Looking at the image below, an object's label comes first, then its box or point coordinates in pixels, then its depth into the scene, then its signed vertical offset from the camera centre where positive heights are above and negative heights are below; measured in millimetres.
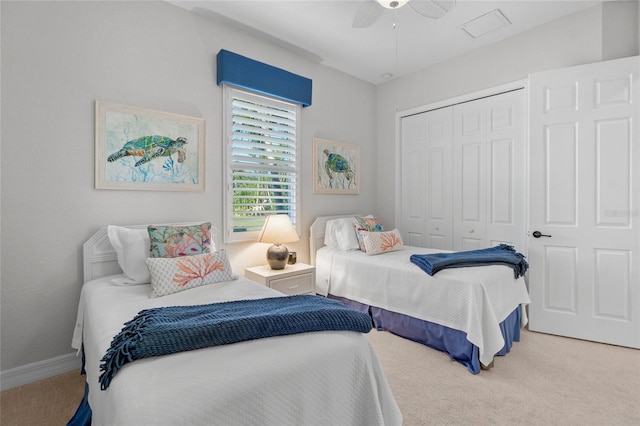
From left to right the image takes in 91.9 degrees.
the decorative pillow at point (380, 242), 3113 -302
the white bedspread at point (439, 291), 2150 -643
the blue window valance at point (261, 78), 2783 +1311
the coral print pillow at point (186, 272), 1870 -383
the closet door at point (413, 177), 3977 +461
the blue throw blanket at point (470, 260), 2434 -385
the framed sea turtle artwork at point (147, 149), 2289 +503
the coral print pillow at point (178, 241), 2107 -201
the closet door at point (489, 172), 3172 +442
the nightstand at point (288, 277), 2731 -594
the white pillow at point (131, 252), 2072 -272
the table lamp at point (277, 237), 2855 -228
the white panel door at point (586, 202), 2500 +89
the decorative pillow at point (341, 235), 3367 -248
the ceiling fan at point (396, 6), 2180 +1496
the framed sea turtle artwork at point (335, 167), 3666 +565
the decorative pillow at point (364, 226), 3309 -149
